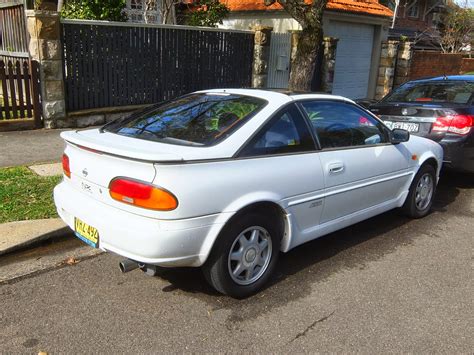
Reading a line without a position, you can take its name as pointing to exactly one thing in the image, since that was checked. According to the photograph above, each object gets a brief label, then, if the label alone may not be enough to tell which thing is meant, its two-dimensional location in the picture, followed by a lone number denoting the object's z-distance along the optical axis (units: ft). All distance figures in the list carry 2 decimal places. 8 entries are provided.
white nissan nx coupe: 10.20
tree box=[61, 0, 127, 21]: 33.99
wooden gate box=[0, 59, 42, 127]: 26.96
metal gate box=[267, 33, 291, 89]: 43.04
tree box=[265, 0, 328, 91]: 30.27
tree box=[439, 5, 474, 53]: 100.53
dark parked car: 20.84
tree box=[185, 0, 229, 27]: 42.68
